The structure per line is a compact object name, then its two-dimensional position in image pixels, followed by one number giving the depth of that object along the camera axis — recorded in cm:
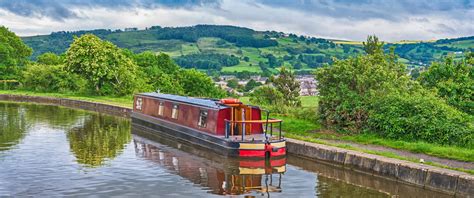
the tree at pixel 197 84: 4966
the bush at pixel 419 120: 1698
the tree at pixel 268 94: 3836
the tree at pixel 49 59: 5803
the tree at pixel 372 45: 3031
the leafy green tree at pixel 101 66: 4088
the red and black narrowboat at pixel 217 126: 1717
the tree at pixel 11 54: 5641
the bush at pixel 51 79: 4834
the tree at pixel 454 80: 2100
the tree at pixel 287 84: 4316
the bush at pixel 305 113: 2308
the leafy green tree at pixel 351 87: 1988
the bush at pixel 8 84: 5417
